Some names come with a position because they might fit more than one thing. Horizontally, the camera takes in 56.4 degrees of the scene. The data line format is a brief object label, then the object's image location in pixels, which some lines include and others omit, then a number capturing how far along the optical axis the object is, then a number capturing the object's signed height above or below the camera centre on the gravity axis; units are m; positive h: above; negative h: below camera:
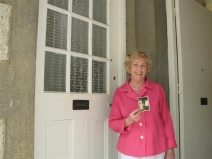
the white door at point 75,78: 1.52 +0.13
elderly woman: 1.46 -0.19
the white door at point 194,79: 2.21 +0.16
